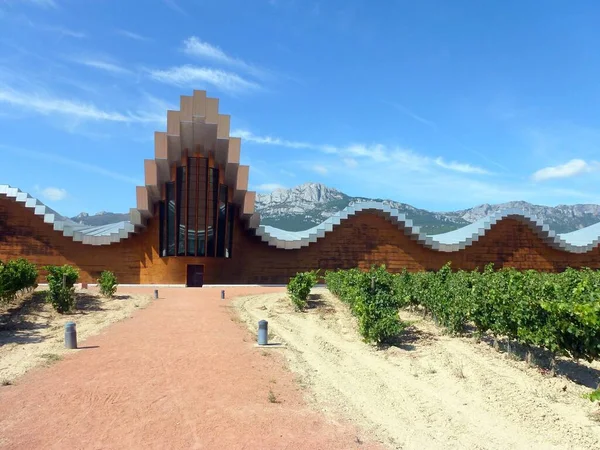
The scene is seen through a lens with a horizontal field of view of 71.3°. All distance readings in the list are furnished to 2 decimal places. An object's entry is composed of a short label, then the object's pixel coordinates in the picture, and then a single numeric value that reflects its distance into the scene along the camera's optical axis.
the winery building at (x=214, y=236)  29.62
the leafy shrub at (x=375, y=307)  12.52
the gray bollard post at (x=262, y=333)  12.80
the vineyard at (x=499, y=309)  9.48
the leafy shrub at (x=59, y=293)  17.34
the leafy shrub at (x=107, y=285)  21.56
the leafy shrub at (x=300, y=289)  19.12
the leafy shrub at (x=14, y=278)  16.73
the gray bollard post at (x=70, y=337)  12.17
